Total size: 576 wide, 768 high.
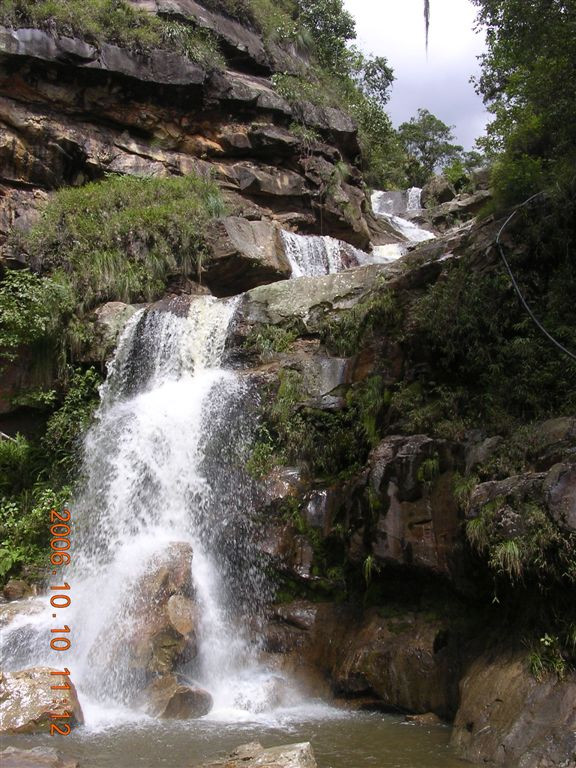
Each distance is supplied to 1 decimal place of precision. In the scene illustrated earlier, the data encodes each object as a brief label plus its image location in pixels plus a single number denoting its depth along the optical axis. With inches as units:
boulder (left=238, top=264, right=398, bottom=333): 514.9
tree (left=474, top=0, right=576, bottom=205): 441.7
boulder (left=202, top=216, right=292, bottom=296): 624.1
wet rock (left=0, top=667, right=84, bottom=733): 258.1
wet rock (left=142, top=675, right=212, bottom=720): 283.2
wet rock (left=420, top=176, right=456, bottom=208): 1199.6
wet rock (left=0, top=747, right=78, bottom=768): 195.8
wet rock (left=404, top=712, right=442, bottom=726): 272.1
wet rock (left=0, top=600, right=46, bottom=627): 353.7
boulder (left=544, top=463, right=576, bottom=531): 237.0
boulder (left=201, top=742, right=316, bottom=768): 192.7
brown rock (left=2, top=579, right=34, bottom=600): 408.5
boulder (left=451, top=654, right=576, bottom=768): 208.1
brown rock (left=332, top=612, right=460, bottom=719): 280.8
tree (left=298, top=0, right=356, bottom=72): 1124.5
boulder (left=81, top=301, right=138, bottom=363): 530.2
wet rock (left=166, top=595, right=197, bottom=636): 316.8
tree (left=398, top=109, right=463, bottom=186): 1662.2
